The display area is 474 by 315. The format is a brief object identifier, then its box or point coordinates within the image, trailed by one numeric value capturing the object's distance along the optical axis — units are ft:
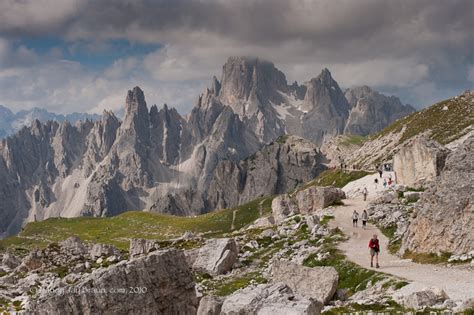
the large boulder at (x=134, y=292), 89.76
